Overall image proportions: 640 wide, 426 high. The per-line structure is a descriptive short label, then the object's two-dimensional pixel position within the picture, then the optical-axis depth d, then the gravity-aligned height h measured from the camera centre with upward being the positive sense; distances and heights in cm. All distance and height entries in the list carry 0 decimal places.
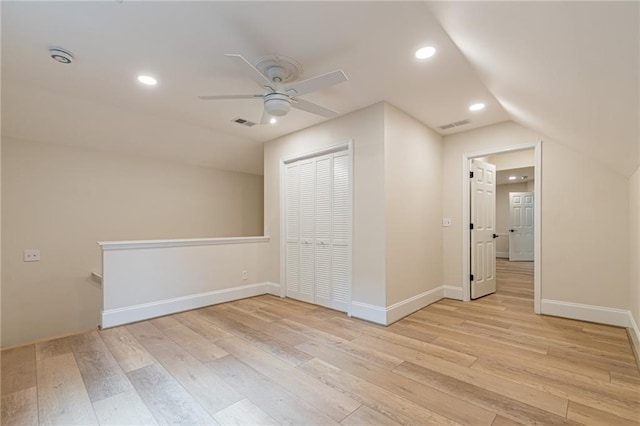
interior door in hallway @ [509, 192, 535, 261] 846 -38
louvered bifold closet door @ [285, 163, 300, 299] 436 -24
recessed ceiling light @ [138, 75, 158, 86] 278 +129
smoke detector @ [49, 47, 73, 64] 232 +129
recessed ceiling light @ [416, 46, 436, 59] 229 +129
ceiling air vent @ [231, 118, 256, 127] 393 +126
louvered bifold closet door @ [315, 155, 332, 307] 393 -21
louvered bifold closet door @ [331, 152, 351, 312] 369 -23
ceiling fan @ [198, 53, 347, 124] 227 +102
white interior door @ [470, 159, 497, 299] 432 -22
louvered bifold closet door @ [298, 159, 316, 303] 414 -22
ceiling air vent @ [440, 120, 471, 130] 392 +123
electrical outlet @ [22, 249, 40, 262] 373 -52
